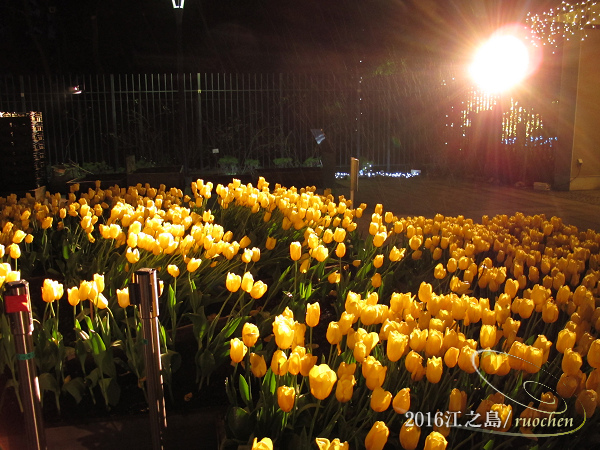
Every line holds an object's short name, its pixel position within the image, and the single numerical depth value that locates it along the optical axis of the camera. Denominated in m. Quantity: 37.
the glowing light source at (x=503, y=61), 11.35
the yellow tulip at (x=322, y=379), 1.61
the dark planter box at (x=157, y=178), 8.67
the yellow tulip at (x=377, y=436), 1.51
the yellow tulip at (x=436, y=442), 1.44
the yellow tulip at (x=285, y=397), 1.64
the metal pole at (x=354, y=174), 4.94
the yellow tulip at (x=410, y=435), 1.55
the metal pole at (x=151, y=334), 1.91
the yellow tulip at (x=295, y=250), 2.70
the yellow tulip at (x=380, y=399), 1.62
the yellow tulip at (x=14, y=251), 2.86
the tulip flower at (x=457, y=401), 1.72
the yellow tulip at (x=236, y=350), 1.90
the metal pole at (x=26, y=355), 1.70
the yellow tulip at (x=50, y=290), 2.23
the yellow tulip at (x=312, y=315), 1.97
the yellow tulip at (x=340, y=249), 3.01
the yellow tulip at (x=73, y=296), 2.37
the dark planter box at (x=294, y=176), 10.04
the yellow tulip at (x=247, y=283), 2.32
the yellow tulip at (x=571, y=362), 1.76
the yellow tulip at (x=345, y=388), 1.69
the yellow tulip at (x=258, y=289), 2.33
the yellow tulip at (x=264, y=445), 1.33
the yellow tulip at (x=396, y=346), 1.81
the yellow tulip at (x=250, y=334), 1.93
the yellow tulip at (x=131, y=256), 2.69
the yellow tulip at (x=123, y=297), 2.33
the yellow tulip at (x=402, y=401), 1.64
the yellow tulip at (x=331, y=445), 1.35
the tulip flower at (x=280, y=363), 1.73
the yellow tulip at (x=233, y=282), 2.31
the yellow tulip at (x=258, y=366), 1.88
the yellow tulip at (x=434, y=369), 1.76
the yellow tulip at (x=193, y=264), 2.72
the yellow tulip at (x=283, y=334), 1.76
